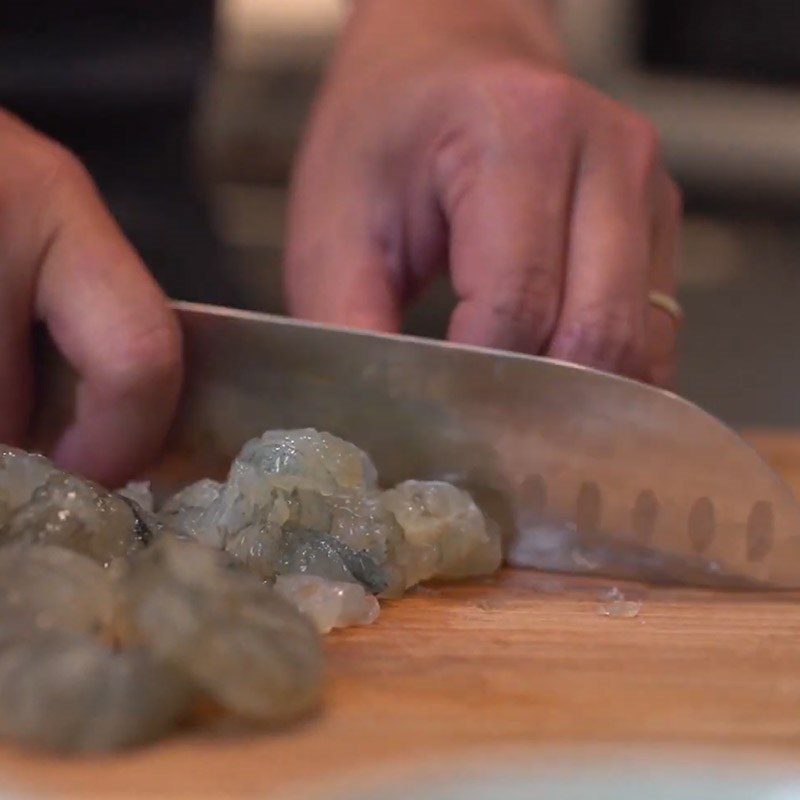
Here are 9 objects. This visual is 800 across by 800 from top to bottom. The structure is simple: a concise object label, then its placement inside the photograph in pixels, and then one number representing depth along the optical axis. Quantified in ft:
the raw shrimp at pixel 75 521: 1.41
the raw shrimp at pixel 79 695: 1.25
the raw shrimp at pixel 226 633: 1.28
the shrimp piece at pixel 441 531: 1.52
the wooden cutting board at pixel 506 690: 1.27
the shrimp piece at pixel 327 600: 1.43
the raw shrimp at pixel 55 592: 1.30
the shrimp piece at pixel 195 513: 1.48
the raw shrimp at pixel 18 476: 1.43
